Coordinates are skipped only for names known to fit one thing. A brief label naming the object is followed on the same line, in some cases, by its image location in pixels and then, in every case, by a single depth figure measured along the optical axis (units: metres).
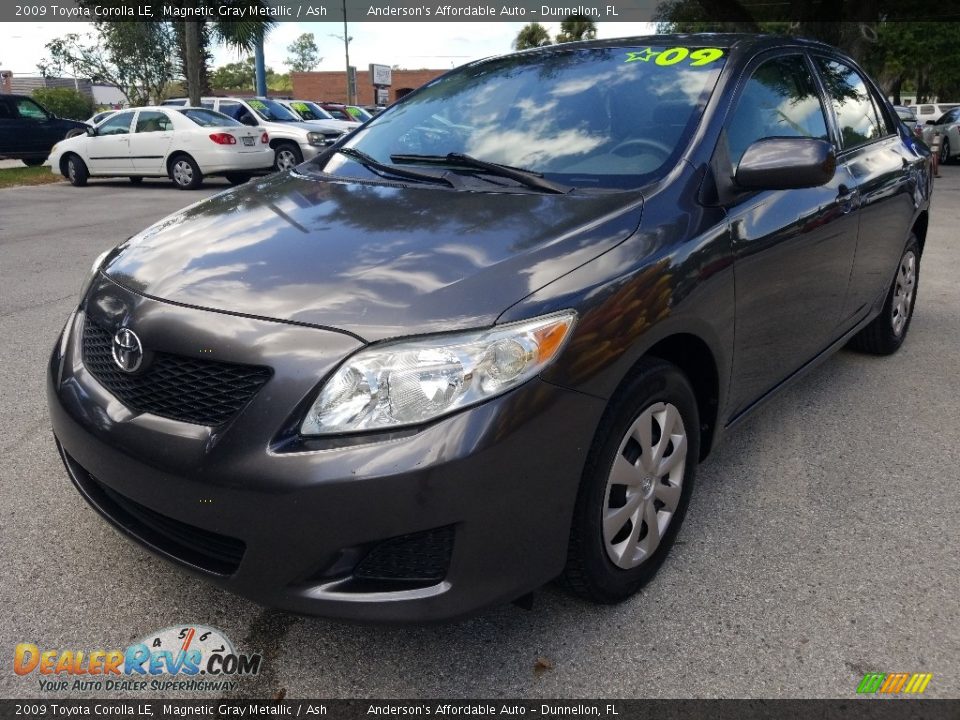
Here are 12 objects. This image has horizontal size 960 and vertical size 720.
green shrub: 43.25
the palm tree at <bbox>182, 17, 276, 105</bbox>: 25.31
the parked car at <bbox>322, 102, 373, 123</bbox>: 21.69
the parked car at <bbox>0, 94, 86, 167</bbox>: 18.92
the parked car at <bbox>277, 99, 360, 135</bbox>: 17.31
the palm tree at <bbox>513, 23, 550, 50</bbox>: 54.00
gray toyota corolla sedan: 1.83
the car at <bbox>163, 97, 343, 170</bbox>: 14.87
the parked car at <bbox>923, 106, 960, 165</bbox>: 19.71
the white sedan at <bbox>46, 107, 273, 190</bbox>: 14.01
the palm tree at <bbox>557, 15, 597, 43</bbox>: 47.49
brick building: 64.12
